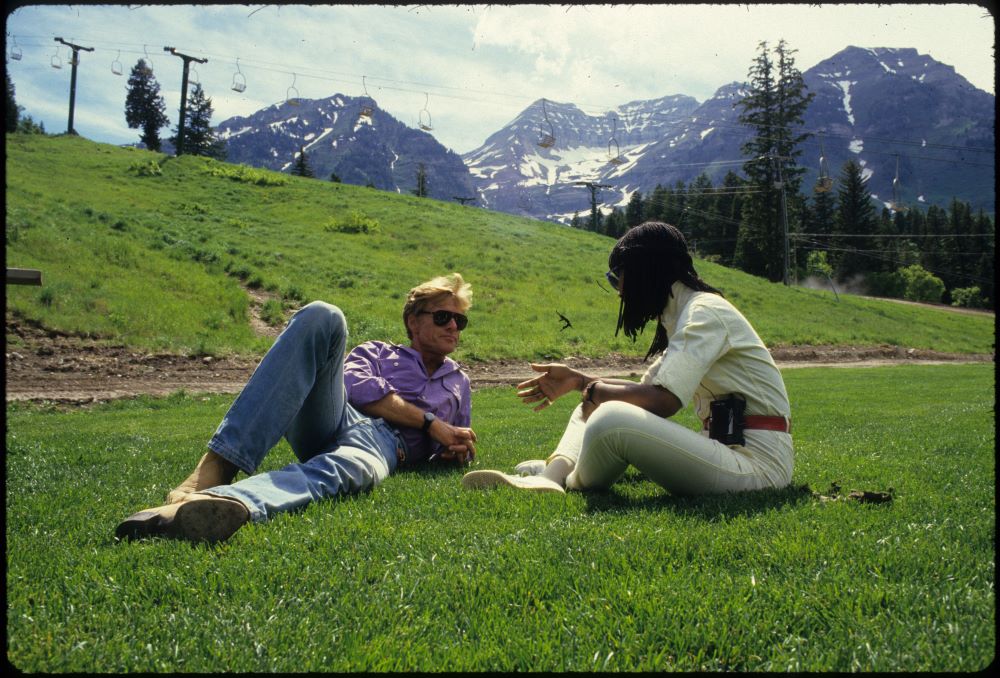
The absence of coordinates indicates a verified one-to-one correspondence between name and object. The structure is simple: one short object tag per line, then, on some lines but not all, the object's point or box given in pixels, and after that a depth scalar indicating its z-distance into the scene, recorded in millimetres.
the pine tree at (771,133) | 54219
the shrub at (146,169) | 36781
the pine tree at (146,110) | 76875
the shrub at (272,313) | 18578
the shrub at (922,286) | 63844
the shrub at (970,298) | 61062
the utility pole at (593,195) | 43716
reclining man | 3076
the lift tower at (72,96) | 51894
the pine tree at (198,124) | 82125
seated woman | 3475
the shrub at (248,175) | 39531
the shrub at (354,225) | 31844
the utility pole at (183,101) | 38969
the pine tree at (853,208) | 82000
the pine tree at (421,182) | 101775
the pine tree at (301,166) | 85938
